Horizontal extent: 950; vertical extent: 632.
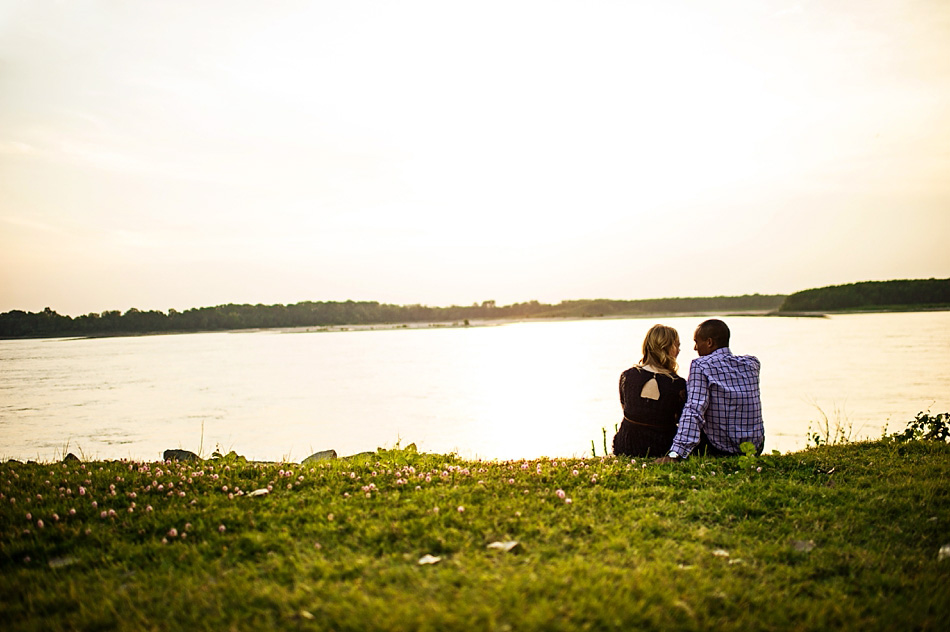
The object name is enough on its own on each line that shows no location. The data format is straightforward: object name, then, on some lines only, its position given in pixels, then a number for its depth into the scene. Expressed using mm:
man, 8297
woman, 8680
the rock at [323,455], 10612
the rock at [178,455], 11144
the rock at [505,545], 5297
